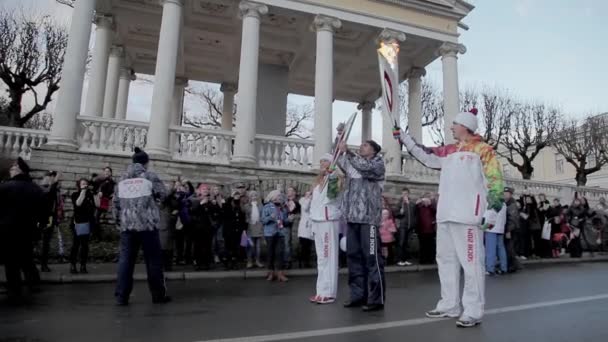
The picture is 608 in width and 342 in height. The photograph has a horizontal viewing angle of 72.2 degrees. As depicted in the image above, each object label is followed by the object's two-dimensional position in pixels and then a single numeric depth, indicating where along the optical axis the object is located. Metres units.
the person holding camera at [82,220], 7.87
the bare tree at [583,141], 34.62
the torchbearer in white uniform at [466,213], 4.15
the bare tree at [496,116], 36.91
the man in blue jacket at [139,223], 5.64
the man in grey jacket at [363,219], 5.10
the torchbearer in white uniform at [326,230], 5.67
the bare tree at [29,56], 25.66
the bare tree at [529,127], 36.41
